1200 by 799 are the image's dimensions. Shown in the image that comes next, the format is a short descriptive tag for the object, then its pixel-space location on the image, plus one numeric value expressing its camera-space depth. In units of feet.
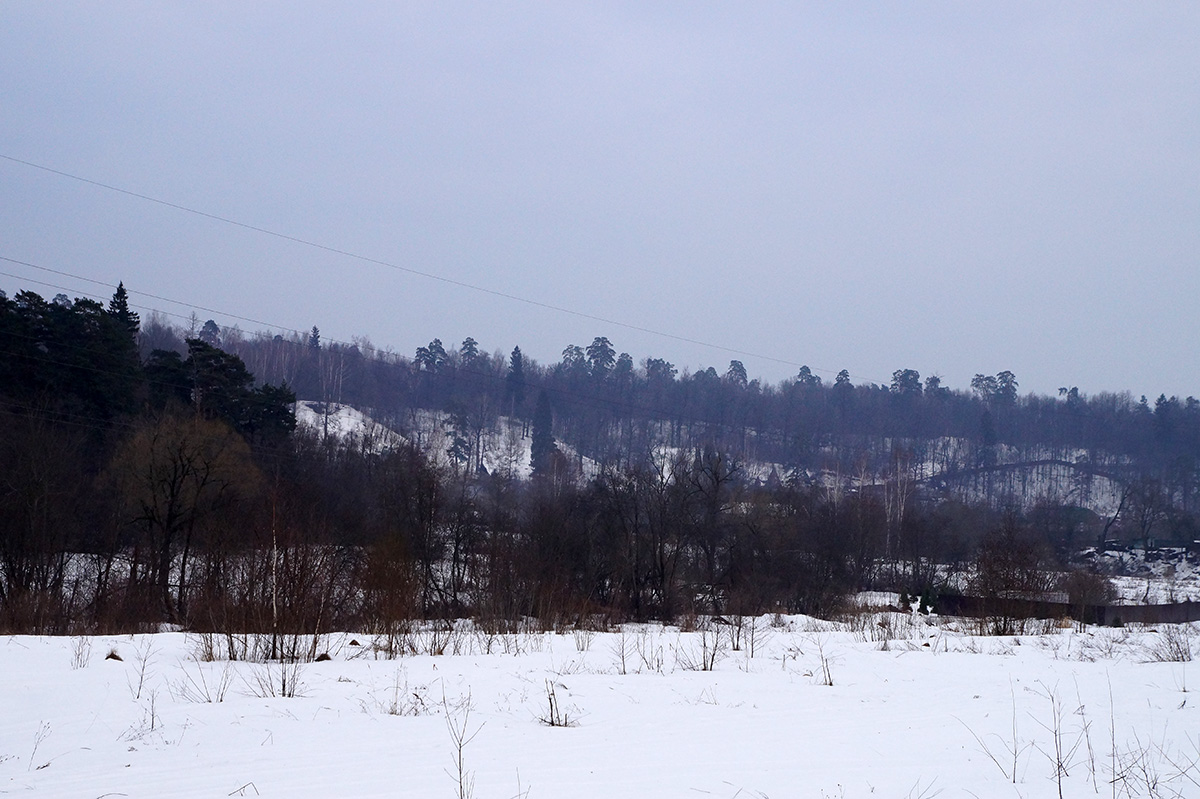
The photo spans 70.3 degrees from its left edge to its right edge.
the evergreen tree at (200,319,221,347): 380.99
